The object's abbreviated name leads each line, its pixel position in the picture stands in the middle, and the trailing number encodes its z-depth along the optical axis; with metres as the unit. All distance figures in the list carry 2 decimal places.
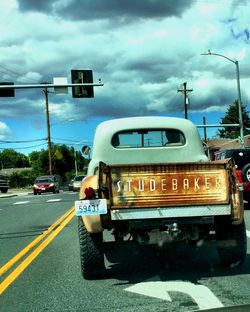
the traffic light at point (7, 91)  22.89
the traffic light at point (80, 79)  23.25
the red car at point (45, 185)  45.59
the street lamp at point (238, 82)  38.19
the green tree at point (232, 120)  112.36
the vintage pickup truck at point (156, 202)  6.78
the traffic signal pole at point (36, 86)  22.47
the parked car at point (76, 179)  46.47
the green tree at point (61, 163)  101.12
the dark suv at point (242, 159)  15.58
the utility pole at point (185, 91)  64.88
